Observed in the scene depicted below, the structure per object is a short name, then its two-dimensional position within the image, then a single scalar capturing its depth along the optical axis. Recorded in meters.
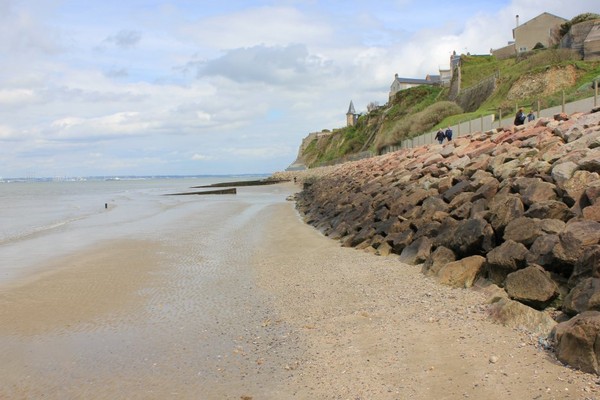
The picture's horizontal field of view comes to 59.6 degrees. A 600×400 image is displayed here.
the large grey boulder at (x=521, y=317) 5.11
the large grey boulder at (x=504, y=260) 6.24
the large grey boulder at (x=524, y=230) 6.46
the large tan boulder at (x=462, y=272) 6.87
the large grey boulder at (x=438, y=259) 7.67
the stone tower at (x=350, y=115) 110.88
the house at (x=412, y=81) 86.34
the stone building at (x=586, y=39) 33.31
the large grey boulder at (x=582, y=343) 4.16
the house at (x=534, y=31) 54.31
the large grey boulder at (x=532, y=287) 5.49
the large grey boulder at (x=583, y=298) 4.78
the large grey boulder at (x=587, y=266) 5.15
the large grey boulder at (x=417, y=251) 8.59
